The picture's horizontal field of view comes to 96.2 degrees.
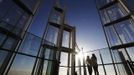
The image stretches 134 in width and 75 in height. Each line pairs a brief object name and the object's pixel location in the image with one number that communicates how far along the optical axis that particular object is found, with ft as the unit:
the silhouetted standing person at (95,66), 9.04
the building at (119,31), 9.53
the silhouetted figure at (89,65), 9.32
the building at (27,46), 7.11
